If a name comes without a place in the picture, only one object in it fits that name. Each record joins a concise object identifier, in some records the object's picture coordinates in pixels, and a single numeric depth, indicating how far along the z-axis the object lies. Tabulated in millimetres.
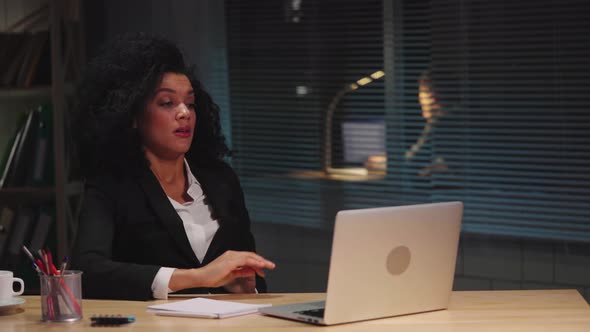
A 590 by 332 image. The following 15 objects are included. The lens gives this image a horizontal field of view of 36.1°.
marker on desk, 2082
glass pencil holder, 2113
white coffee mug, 2258
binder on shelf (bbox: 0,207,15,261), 4324
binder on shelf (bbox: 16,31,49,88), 4305
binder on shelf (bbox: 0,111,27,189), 4262
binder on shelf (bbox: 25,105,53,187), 4355
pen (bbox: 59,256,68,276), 2114
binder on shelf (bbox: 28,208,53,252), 4422
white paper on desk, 2148
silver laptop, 1989
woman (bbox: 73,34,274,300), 2699
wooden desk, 2029
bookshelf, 4320
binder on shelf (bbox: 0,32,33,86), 4297
